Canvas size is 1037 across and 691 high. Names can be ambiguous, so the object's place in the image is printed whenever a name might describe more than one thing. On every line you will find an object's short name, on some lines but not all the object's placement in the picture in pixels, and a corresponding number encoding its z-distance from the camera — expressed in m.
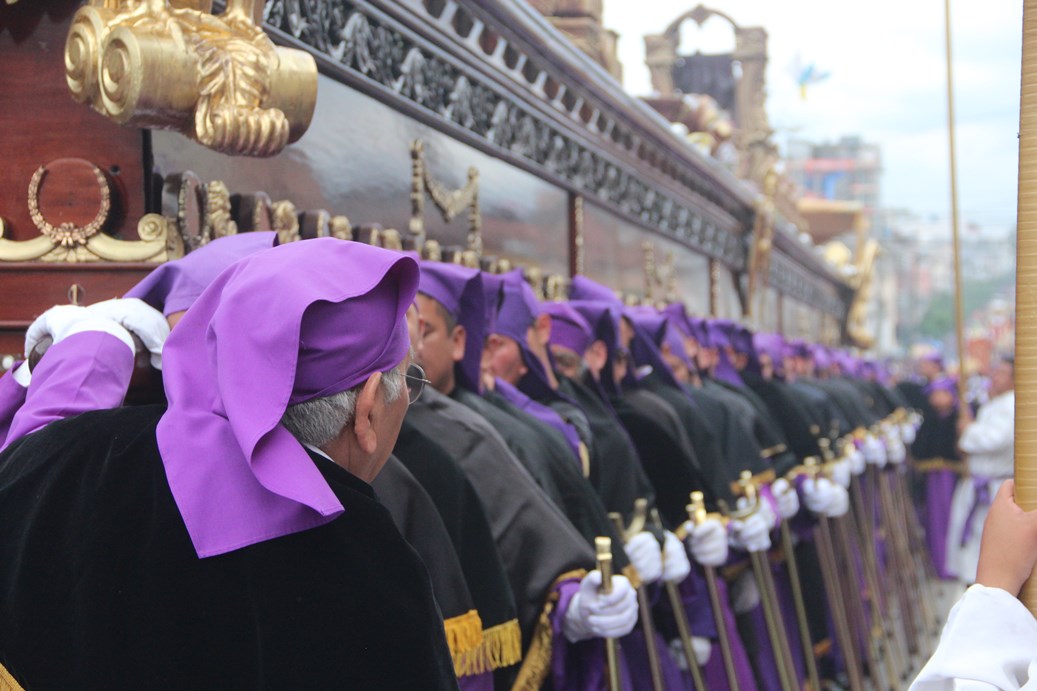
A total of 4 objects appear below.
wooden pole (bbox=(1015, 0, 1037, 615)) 2.02
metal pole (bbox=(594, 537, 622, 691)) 3.84
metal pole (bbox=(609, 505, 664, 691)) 4.95
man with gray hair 1.99
